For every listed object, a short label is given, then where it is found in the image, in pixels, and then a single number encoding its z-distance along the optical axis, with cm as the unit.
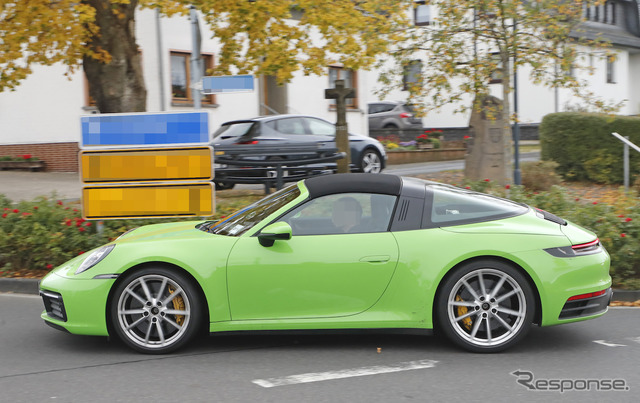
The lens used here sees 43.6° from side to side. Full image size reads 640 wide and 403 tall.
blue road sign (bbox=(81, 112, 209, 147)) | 905
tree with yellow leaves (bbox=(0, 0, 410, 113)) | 1113
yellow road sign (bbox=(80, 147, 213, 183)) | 894
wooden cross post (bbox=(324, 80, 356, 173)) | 1320
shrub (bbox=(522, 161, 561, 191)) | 1586
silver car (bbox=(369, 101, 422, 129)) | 3059
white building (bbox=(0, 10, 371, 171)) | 2144
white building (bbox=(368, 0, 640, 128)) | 4028
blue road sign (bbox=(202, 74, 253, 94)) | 1091
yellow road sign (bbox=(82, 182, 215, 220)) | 893
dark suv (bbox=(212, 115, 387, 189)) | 1544
